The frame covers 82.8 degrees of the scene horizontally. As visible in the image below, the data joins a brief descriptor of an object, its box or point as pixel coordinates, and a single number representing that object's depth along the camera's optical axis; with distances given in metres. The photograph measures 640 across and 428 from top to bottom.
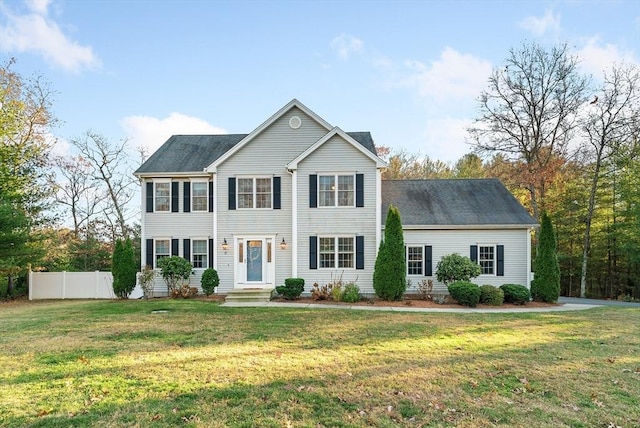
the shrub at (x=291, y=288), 14.09
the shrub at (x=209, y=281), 14.66
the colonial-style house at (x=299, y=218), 15.04
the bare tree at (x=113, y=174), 25.45
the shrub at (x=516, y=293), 13.43
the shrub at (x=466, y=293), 12.82
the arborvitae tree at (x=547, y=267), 14.12
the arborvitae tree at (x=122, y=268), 15.02
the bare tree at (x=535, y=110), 21.25
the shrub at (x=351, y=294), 13.70
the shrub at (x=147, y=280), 14.69
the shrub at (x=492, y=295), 13.25
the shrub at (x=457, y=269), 14.16
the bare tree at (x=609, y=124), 19.97
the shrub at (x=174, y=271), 14.73
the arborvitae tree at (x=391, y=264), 13.67
